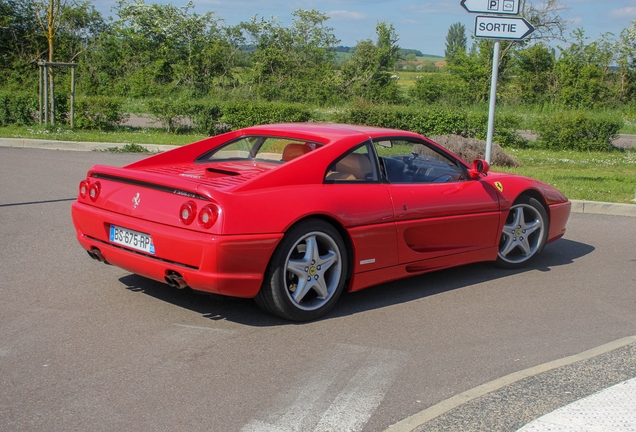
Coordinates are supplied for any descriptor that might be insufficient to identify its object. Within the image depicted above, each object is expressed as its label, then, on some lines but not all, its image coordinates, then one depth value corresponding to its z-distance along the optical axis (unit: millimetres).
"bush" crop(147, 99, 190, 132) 20375
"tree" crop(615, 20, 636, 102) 39031
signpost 9797
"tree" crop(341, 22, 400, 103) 36656
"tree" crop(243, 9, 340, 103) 35125
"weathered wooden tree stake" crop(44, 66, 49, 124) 19469
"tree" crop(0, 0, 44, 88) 39312
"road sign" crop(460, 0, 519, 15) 9875
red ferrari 4672
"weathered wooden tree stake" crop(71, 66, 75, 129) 19562
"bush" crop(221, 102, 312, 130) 20312
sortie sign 9797
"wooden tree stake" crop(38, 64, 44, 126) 19681
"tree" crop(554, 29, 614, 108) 37062
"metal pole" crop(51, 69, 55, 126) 19844
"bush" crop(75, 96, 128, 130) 20656
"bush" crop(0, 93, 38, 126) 20750
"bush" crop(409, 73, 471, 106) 36594
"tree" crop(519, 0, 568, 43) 34812
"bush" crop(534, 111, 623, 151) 19359
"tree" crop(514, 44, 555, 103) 38062
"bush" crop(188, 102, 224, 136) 20344
